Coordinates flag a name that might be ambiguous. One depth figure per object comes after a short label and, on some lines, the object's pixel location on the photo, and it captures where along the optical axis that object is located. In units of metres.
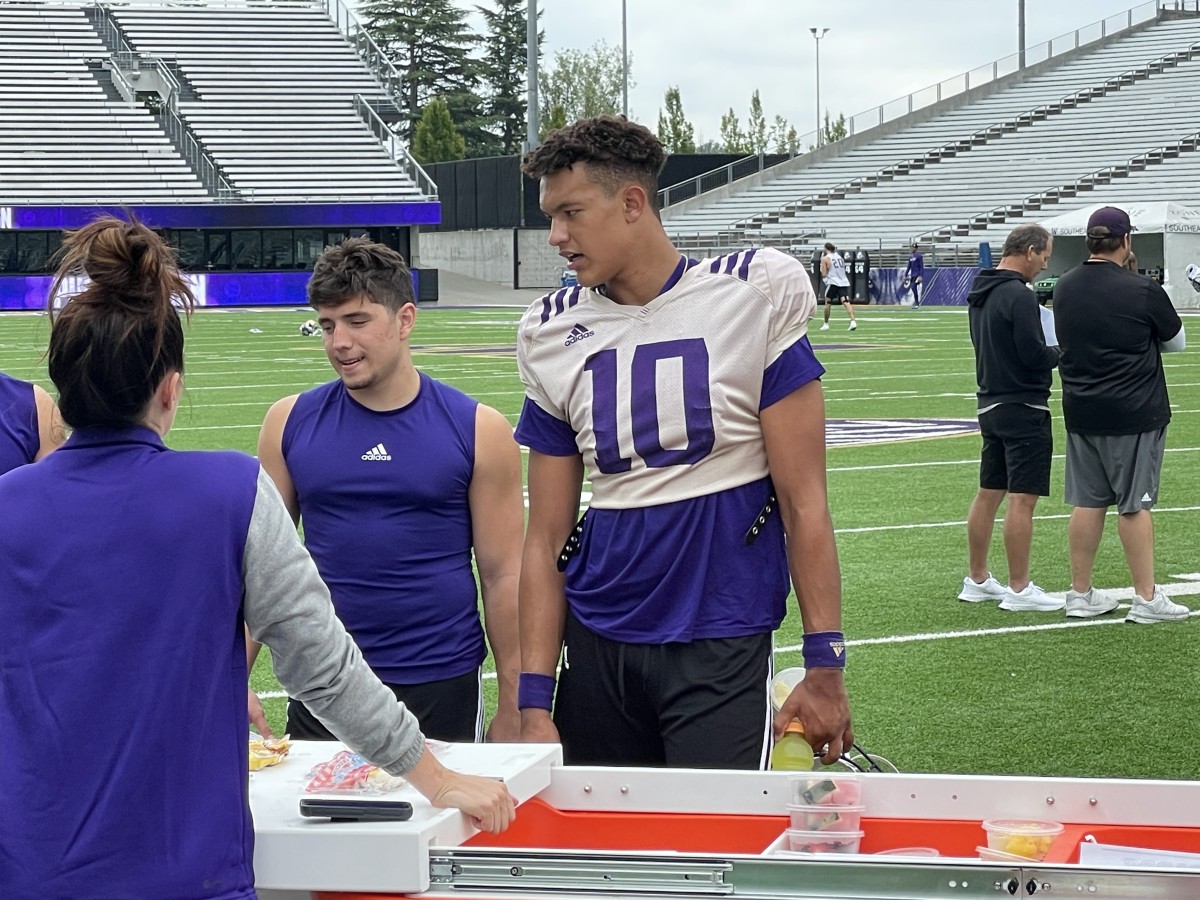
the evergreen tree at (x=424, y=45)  84.00
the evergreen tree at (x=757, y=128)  89.75
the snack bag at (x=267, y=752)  3.09
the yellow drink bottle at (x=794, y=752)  3.49
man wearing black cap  7.78
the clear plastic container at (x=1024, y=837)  2.81
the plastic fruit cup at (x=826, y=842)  2.91
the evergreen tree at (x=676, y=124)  83.69
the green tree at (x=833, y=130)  86.71
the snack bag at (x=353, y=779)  2.84
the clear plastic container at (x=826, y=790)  2.95
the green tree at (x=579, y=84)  88.31
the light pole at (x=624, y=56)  66.94
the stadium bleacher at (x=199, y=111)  45.06
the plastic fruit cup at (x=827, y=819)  2.93
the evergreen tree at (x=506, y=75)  85.31
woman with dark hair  2.38
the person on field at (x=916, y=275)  40.50
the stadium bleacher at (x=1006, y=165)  45.12
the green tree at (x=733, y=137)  90.44
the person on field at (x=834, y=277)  31.61
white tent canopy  34.66
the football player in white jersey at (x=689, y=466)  3.52
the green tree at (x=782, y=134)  92.12
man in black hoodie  8.03
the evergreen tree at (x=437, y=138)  66.62
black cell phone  2.67
